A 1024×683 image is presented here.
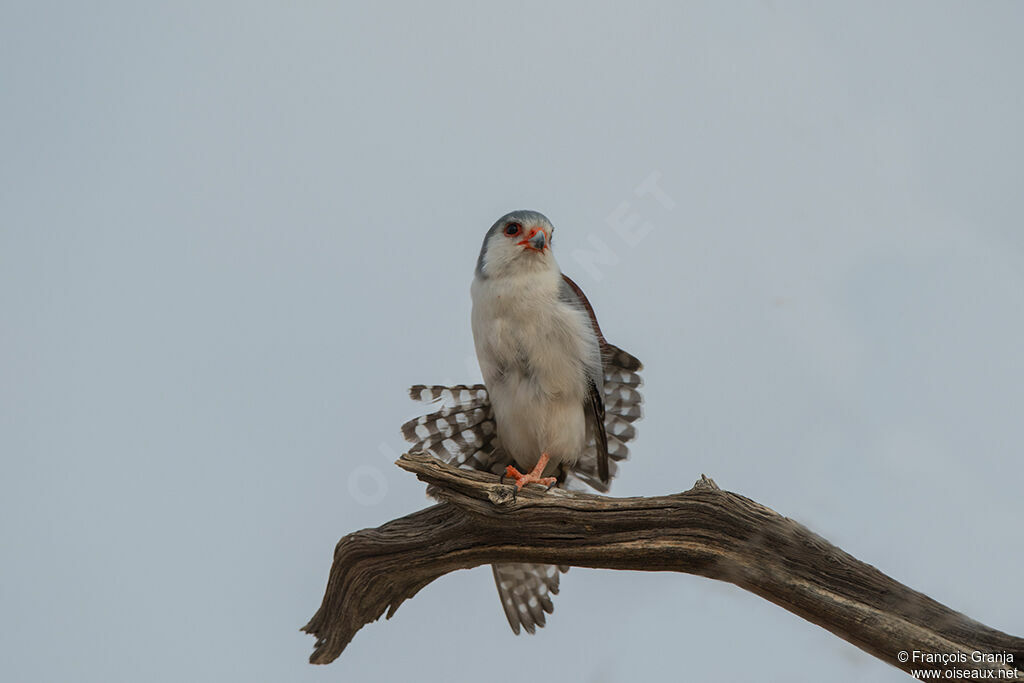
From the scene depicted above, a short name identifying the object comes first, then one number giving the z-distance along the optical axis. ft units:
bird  23.63
